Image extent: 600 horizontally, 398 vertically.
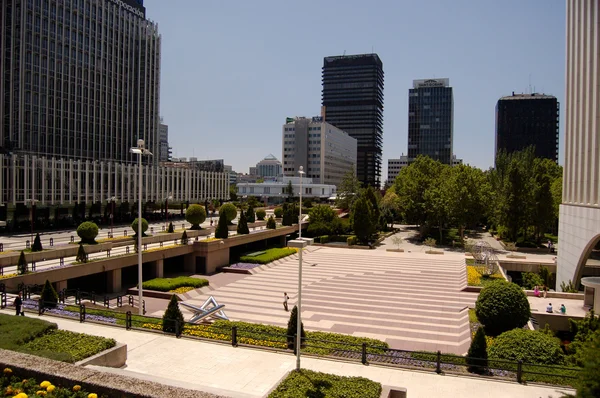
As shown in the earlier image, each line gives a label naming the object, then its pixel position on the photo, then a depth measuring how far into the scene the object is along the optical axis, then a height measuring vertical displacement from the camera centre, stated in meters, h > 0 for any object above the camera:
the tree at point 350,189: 77.69 +0.97
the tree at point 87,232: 31.64 -3.00
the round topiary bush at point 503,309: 17.98 -4.76
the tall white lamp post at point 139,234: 19.03 -2.07
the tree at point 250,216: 55.69 -2.98
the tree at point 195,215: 45.38 -2.38
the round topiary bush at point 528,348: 13.58 -4.96
